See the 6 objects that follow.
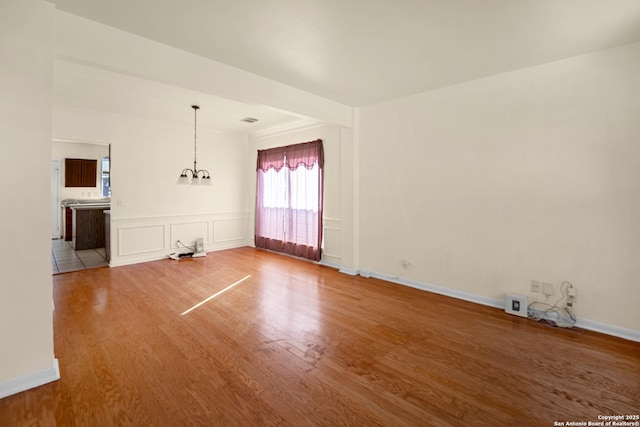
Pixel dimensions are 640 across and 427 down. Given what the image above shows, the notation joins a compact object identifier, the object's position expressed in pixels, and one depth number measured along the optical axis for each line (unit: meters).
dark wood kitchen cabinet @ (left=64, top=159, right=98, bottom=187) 7.99
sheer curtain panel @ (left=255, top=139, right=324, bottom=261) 5.60
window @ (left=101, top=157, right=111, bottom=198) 8.52
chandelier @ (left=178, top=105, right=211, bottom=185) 5.09
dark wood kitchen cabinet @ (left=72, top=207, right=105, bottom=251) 6.73
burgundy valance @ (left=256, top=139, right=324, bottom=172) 5.50
